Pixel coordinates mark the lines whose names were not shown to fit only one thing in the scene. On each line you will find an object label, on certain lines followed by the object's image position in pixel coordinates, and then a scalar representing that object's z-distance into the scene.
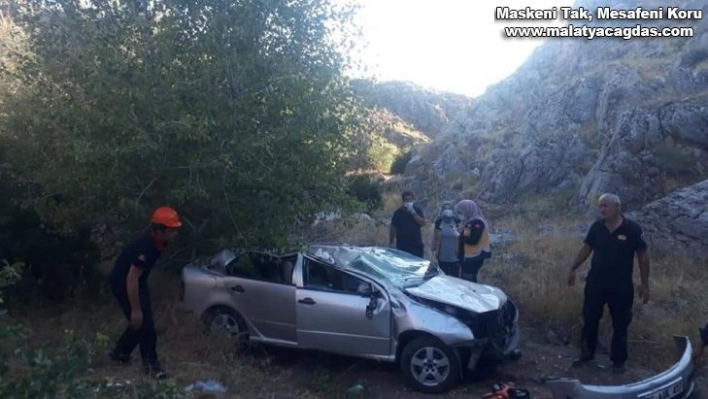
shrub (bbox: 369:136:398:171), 10.06
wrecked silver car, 7.61
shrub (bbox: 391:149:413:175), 33.38
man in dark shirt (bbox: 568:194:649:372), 7.65
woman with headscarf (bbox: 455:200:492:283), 9.91
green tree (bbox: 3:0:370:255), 8.10
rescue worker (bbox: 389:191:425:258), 10.84
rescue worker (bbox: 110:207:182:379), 6.66
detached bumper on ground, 5.80
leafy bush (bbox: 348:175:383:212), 19.84
